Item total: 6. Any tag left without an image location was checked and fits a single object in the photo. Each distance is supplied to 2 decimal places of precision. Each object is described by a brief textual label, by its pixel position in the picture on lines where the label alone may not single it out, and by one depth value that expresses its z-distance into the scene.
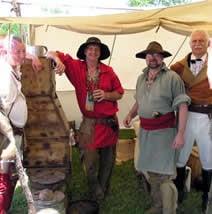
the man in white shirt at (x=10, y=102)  1.80
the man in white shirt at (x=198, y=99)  2.13
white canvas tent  2.33
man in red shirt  2.25
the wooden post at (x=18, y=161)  1.74
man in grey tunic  1.98
